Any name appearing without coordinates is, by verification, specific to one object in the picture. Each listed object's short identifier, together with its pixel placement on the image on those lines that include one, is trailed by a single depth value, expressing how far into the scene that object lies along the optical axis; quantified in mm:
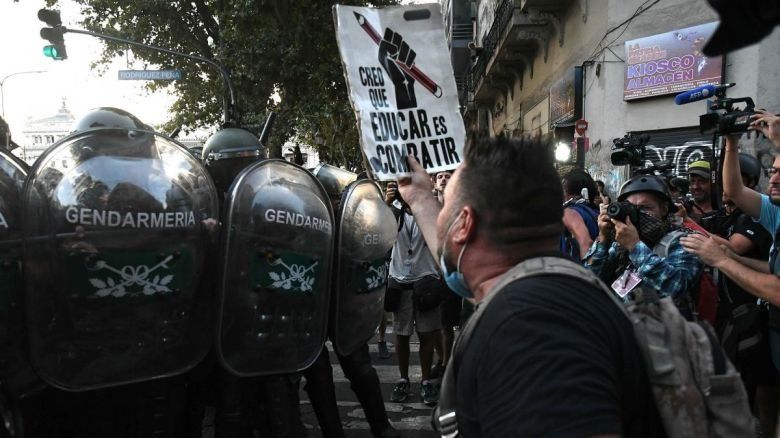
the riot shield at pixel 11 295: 1929
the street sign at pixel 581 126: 9544
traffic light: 10047
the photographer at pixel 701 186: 4523
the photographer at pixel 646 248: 2732
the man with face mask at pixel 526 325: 882
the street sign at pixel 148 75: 9391
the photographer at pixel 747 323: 3031
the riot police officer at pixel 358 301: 2875
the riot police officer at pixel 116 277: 1948
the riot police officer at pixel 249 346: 2293
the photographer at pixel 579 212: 3771
